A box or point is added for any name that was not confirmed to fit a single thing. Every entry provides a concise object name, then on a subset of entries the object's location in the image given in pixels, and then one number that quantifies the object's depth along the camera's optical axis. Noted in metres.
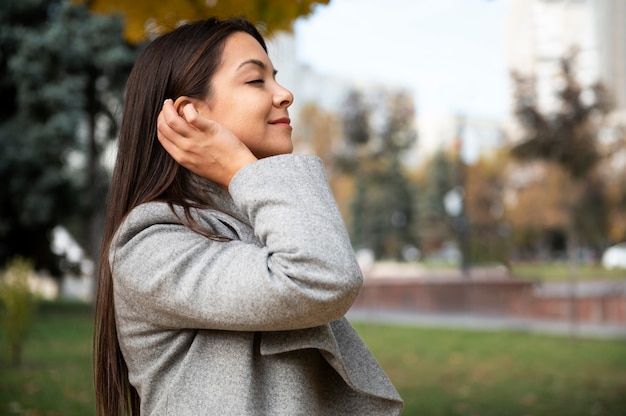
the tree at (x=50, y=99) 15.07
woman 1.07
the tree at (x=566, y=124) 11.31
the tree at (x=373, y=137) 19.48
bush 8.88
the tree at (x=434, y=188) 36.78
